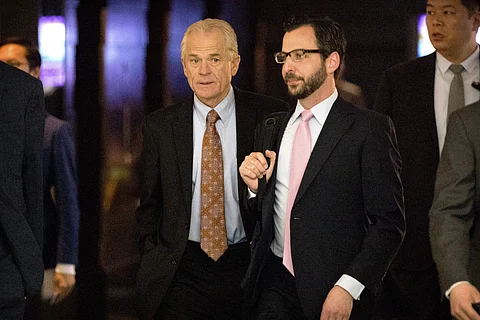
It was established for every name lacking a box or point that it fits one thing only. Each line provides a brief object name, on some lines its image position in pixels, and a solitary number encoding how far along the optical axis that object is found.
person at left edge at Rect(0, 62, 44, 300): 7.37
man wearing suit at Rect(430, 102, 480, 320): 7.39
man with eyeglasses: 8.17
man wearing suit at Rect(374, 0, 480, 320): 10.37
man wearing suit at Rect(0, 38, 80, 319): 11.37
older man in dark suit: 9.31
